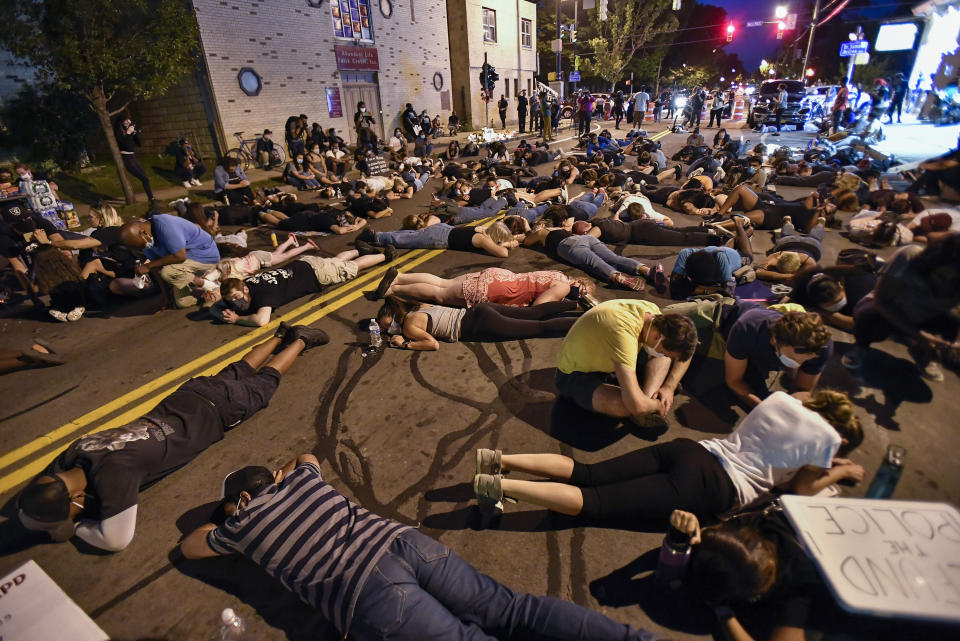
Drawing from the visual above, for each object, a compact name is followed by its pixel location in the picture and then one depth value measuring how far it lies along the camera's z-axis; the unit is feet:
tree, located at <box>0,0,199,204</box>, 28.89
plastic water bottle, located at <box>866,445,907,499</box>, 5.84
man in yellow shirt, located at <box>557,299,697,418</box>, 10.24
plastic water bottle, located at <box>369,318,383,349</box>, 15.85
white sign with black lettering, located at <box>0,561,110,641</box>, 7.30
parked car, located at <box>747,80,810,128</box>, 71.92
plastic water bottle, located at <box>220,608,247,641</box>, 7.36
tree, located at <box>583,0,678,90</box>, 129.90
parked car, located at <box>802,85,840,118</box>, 82.84
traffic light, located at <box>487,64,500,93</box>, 76.24
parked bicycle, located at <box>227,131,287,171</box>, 50.72
